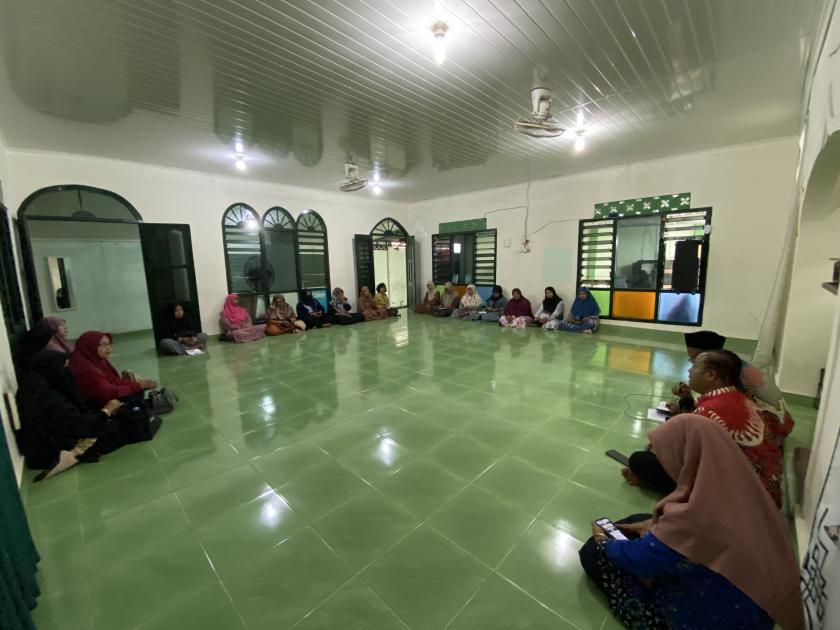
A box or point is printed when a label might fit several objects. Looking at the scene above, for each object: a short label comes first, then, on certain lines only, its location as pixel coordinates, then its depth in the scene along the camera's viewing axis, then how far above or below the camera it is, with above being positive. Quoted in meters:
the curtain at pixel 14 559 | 1.15 -1.08
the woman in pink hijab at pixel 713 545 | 1.06 -0.89
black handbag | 3.44 -1.30
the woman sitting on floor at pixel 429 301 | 9.45 -1.02
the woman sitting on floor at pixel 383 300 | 9.06 -0.94
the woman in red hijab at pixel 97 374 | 3.00 -0.90
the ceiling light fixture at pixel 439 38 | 2.44 +1.54
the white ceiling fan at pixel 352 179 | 5.75 +1.40
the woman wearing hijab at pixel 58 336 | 3.22 -0.62
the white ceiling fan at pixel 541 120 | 3.43 +1.38
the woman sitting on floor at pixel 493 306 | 8.20 -1.04
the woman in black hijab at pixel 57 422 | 2.52 -1.12
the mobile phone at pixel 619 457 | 2.49 -1.39
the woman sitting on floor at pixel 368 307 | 8.73 -1.08
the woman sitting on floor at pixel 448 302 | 9.08 -1.02
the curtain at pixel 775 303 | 3.47 -0.48
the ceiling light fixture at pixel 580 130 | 4.36 +1.66
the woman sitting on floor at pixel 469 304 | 8.73 -1.04
